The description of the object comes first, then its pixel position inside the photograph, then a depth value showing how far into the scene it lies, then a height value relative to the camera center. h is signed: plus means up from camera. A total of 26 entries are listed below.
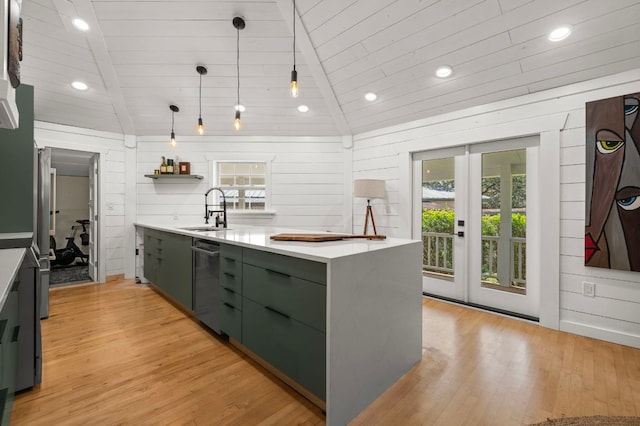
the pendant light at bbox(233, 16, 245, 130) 2.82 +1.86
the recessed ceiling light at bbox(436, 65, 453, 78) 2.99 +1.45
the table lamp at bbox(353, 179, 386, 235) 3.86 +0.32
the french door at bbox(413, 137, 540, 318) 2.98 -0.11
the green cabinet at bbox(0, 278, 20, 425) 1.19 -0.65
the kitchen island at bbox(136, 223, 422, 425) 1.49 -0.58
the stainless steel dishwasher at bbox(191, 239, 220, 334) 2.41 -0.60
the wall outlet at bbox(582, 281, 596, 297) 2.57 -0.66
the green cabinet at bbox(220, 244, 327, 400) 1.52 -0.58
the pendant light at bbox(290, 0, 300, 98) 2.26 +0.97
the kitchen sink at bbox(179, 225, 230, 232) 3.52 -0.19
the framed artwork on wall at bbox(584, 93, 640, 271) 2.37 +0.24
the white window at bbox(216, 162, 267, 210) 4.80 +0.47
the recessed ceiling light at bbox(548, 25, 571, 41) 2.33 +1.44
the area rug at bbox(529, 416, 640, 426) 1.52 -1.08
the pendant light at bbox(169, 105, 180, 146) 4.12 +1.44
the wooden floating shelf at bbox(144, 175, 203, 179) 4.47 +0.54
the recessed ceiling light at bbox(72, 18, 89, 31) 2.92 +1.87
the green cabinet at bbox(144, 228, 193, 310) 2.87 -0.57
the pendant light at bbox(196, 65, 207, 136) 3.14 +1.60
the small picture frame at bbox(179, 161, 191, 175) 4.57 +0.68
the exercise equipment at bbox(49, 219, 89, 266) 5.24 -0.74
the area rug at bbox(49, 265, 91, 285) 4.34 -0.99
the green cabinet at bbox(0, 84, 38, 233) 1.75 +0.24
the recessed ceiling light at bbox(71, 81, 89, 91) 3.61 +1.55
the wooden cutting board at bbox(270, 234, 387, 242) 2.04 -0.18
